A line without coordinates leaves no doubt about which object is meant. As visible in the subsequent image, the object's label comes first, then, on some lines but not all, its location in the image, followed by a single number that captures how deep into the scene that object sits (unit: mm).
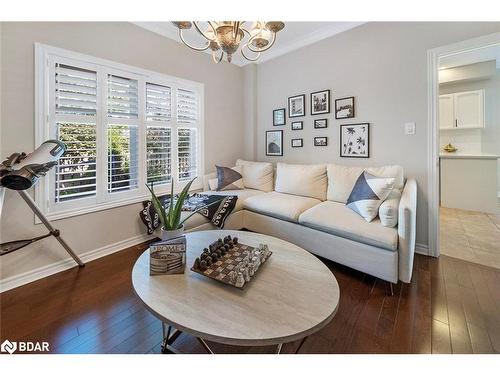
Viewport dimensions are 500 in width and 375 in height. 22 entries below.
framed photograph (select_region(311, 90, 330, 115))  3107
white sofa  1836
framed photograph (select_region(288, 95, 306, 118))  3344
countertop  3918
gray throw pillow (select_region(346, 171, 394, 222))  2084
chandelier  1493
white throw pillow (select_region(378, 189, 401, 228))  1921
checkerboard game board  1209
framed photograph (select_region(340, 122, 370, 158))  2825
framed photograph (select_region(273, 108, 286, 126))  3586
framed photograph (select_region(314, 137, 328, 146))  3184
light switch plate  2490
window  2129
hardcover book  1272
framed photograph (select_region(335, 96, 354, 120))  2904
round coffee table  909
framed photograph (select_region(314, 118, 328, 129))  3156
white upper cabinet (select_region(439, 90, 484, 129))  4207
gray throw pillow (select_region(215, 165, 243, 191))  3385
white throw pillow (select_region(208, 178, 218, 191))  3407
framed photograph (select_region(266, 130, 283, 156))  3660
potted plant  1373
